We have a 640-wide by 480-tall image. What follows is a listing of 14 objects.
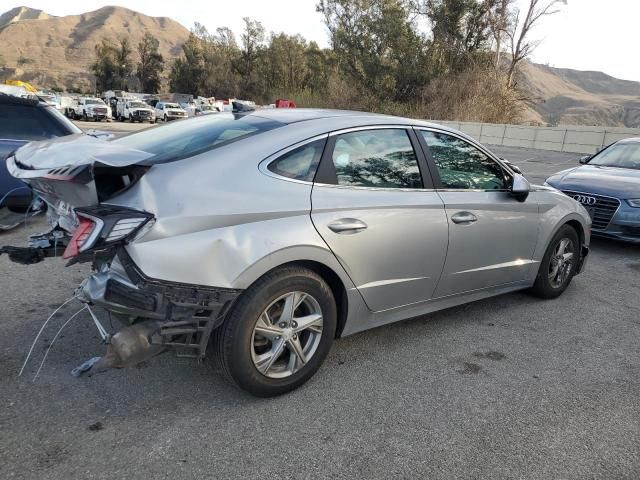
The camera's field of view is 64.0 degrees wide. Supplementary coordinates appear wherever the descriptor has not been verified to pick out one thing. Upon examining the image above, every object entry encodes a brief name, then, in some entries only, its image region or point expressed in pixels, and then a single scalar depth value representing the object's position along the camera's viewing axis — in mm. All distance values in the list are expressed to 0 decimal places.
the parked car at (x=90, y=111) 35938
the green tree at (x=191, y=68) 75750
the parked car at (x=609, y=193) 6473
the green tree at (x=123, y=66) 84562
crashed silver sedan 2553
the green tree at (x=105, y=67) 84294
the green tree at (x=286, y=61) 63312
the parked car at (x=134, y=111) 38500
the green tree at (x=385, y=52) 32781
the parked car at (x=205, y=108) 44031
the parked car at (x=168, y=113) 40125
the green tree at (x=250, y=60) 69562
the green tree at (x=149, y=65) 84562
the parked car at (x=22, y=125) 6227
